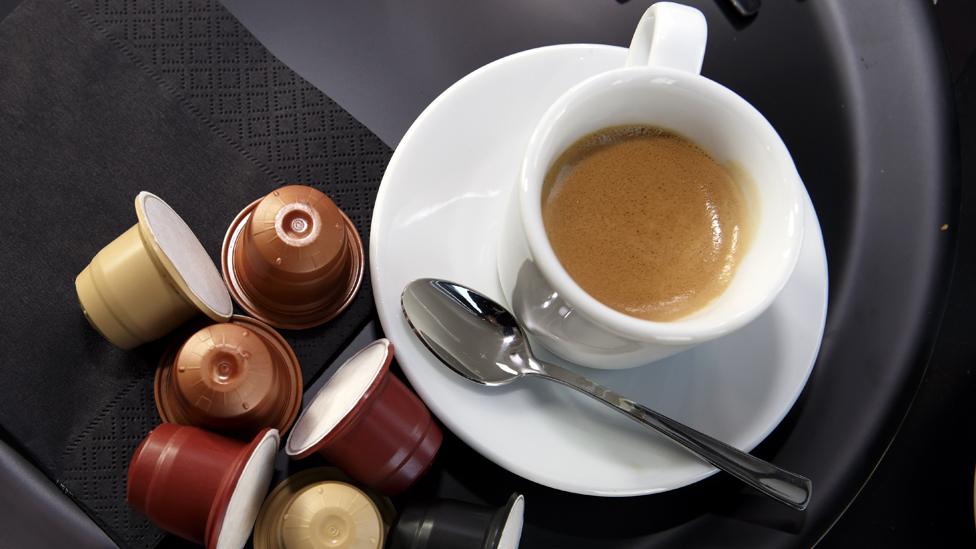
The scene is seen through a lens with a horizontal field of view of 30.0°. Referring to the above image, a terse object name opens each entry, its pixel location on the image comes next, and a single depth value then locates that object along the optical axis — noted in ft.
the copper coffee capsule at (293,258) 1.43
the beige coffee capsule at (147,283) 1.42
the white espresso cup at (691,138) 1.33
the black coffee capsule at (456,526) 1.41
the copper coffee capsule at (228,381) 1.41
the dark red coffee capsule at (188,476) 1.40
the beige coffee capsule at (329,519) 1.40
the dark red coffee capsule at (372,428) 1.40
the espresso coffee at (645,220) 1.40
